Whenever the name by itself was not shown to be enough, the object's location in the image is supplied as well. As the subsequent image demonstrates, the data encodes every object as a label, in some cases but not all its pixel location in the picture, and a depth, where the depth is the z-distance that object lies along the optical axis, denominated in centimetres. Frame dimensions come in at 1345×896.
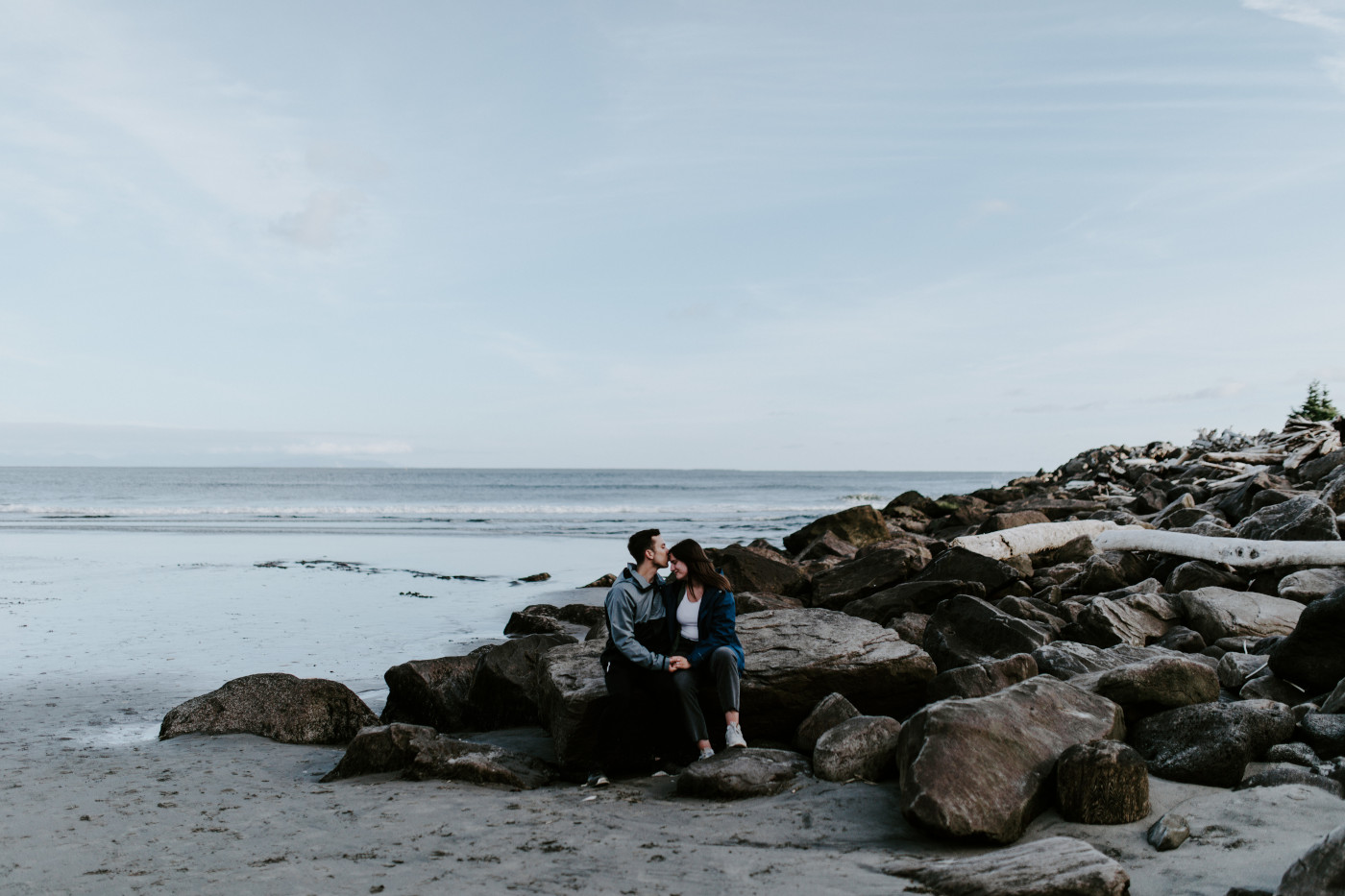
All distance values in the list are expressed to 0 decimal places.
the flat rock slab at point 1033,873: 346
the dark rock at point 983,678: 592
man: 591
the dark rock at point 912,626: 810
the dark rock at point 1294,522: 892
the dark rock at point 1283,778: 438
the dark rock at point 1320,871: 298
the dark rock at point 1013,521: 1348
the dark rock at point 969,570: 998
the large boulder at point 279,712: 687
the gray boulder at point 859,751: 523
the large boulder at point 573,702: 595
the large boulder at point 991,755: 416
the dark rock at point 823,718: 587
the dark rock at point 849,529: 1773
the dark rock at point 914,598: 930
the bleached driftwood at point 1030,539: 1249
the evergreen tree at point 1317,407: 2922
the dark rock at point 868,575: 1082
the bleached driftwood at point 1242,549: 834
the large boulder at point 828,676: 625
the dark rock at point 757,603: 995
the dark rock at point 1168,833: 394
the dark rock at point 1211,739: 464
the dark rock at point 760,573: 1198
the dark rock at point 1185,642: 718
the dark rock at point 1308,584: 779
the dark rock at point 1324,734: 477
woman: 598
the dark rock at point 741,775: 520
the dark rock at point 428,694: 727
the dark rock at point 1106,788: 424
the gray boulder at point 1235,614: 724
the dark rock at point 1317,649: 554
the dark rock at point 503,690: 728
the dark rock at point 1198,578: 862
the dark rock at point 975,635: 707
